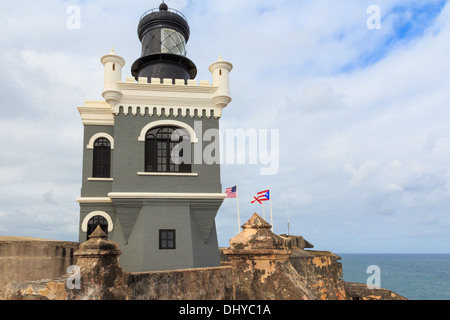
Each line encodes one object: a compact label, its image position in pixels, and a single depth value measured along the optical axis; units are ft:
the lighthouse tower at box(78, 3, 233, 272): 45.73
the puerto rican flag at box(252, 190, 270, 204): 63.36
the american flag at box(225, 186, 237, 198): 58.95
